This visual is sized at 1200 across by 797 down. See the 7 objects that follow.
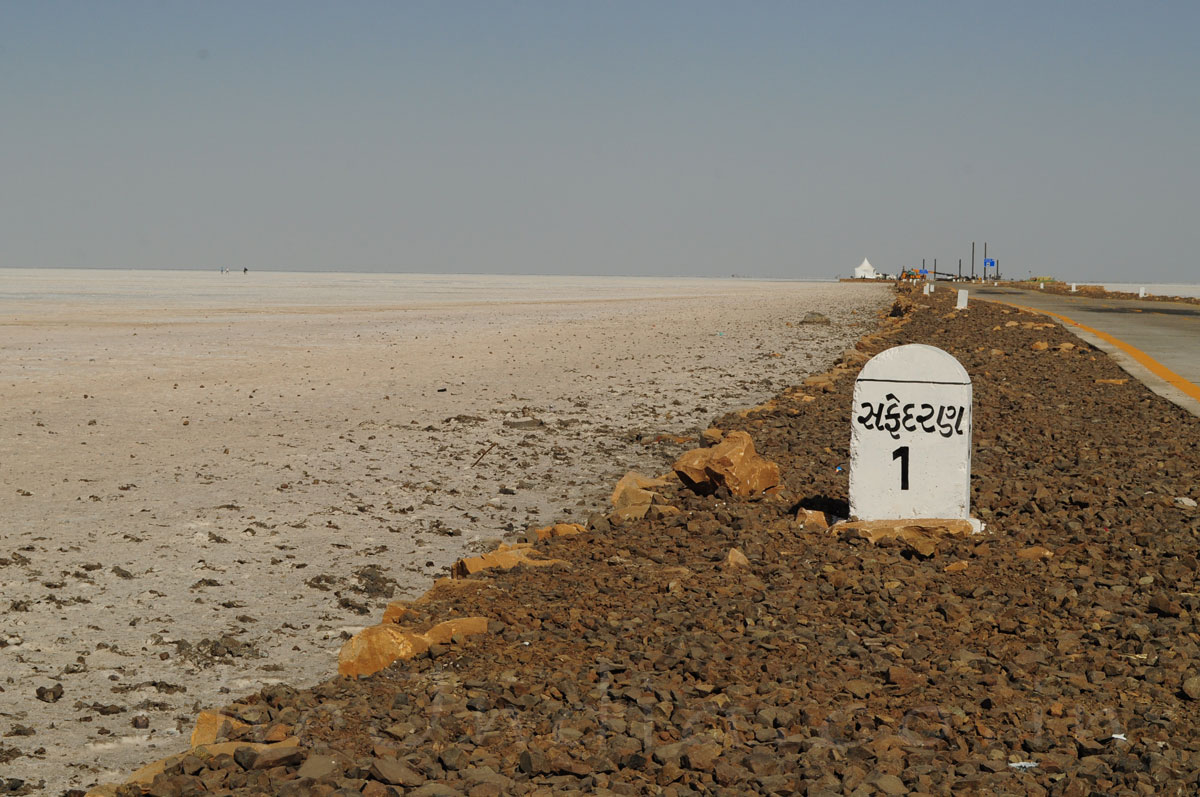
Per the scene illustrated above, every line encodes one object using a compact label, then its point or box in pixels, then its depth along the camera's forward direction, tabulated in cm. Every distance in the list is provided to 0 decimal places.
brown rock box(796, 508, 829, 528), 689
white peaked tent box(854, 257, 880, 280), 15500
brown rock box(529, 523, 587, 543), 736
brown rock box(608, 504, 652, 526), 762
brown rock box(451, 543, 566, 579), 641
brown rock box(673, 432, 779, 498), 790
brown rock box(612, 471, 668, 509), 791
